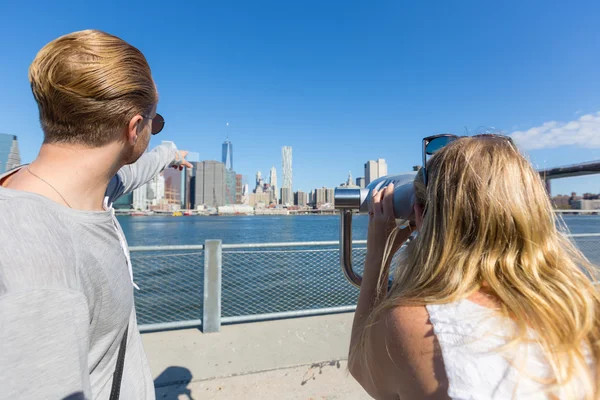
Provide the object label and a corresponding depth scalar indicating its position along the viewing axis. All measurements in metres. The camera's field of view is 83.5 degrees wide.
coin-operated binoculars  0.98
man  0.57
